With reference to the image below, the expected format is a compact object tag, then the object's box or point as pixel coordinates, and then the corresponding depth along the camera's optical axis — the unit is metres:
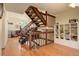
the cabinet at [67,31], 1.75
